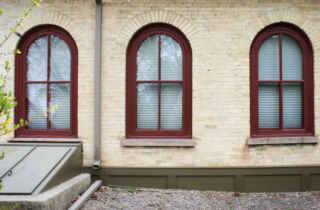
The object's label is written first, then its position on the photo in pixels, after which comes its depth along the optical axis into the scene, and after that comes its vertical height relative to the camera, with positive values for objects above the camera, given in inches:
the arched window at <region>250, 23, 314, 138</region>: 190.7 +20.0
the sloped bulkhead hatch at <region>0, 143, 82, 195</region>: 136.6 -38.9
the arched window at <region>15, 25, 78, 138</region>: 190.9 +20.8
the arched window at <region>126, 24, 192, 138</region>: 190.4 +19.2
